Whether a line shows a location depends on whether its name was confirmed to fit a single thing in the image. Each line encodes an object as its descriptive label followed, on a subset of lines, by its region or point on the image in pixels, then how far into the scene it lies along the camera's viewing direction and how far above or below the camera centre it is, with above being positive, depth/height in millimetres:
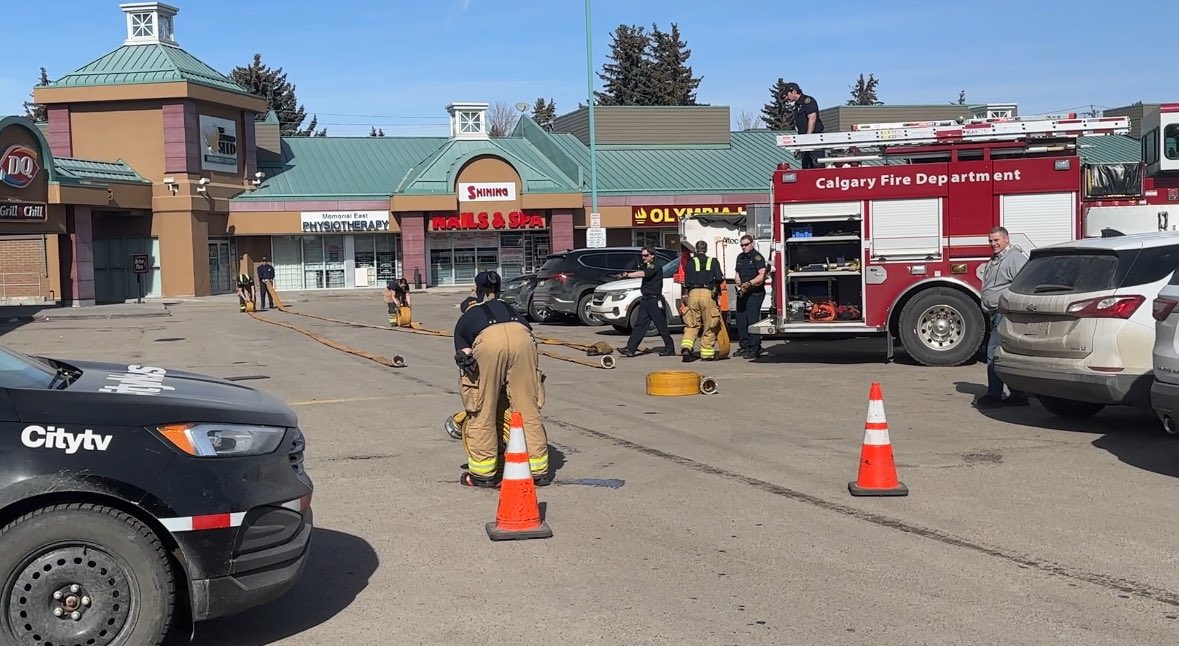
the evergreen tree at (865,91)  103188 +15924
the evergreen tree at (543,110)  108750 +15732
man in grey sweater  11750 -163
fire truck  15273 +749
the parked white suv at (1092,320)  9562 -465
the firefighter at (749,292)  17250 -278
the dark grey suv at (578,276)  25141 +36
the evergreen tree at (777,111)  85562 +12082
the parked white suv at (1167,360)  8250 -686
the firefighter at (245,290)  34531 -118
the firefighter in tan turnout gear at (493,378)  8164 -693
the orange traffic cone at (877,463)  7895 -1305
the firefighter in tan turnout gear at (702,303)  16875 -408
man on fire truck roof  17312 +2381
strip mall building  42281 +3655
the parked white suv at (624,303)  21266 -484
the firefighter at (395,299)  26656 -382
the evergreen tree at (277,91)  82812 +14194
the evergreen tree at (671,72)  79688 +14008
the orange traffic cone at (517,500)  6930 -1306
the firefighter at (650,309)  17594 -493
